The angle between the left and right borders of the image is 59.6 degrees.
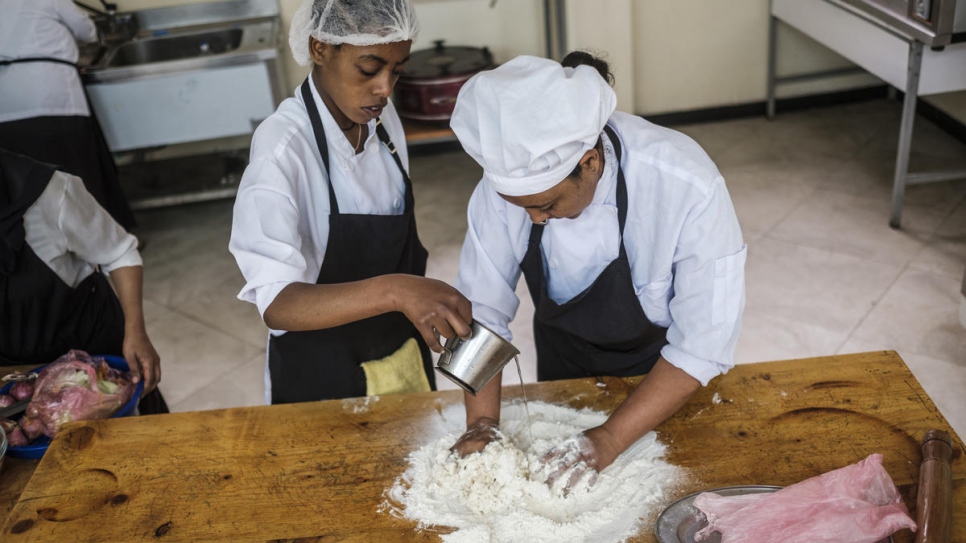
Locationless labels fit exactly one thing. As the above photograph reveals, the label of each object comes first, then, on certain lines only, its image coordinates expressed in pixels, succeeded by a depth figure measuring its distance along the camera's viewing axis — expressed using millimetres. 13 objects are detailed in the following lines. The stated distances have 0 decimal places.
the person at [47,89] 3324
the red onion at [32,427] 1673
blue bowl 1640
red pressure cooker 3879
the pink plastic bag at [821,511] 1215
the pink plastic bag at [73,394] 1679
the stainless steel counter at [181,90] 3646
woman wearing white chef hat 1295
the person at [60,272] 1784
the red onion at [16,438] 1658
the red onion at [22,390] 1742
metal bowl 1295
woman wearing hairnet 1443
